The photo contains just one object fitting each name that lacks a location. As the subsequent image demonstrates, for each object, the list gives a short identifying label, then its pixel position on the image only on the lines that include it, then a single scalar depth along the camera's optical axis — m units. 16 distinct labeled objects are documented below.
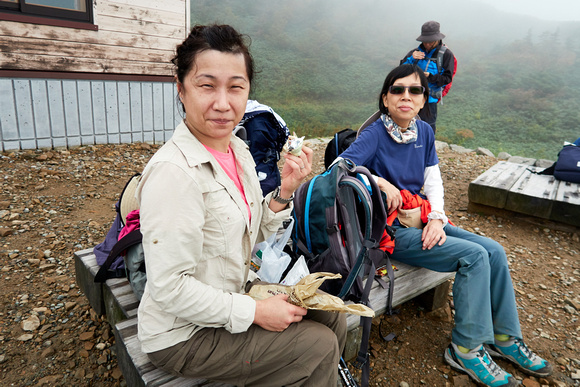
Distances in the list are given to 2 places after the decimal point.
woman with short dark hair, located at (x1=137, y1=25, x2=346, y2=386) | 1.31
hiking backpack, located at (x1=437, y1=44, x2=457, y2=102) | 5.71
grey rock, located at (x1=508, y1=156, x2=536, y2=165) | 9.33
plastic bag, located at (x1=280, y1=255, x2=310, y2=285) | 2.08
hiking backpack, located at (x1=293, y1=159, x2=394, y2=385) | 2.17
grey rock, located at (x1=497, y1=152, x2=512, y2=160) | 9.93
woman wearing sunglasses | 2.38
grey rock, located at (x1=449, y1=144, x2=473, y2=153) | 9.80
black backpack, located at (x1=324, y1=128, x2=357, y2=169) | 3.64
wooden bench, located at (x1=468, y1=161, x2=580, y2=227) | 4.64
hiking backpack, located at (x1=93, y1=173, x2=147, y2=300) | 1.90
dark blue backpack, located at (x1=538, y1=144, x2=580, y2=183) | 5.14
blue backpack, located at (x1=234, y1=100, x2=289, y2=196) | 3.23
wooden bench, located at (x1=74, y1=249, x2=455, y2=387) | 1.58
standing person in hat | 5.64
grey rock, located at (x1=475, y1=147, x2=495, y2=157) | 9.73
